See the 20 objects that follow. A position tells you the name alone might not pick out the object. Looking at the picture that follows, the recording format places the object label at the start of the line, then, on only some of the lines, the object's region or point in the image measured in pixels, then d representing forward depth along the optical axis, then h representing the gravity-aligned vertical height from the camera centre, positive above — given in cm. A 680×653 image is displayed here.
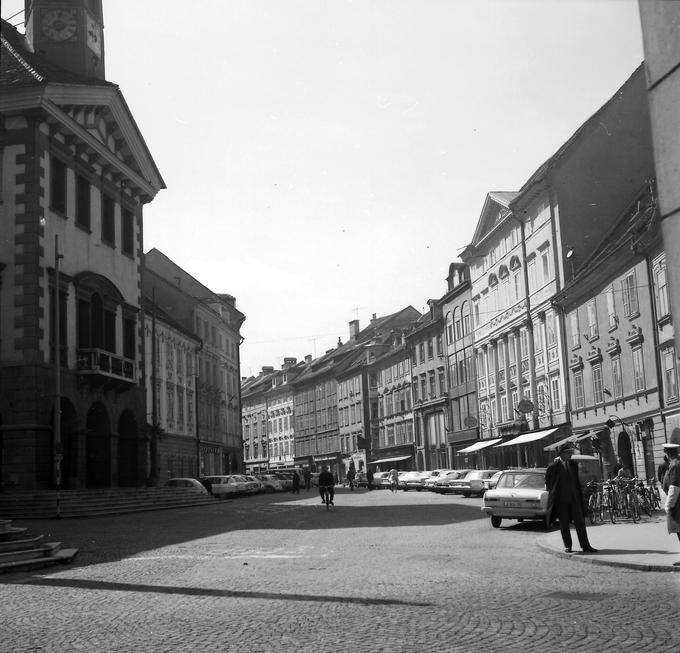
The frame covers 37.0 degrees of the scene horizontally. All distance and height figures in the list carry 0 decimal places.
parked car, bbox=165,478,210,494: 4712 +2
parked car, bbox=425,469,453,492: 5384 -29
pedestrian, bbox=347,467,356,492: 6931 +0
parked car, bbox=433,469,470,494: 5094 -32
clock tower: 4456 +1988
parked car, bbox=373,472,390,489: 7012 -22
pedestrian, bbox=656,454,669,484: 1588 -7
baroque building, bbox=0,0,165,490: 3609 +893
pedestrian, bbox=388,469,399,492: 6320 -36
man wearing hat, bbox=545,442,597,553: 1608 -45
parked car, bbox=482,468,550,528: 2359 -68
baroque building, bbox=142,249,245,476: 7294 +1001
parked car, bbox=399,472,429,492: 6162 -40
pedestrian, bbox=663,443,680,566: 1378 -44
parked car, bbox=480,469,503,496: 4509 -47
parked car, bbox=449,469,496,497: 4644 -51
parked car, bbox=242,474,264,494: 5990 -17
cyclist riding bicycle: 3556 -16
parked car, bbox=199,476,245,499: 5391 -18
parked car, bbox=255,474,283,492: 6781 -19
